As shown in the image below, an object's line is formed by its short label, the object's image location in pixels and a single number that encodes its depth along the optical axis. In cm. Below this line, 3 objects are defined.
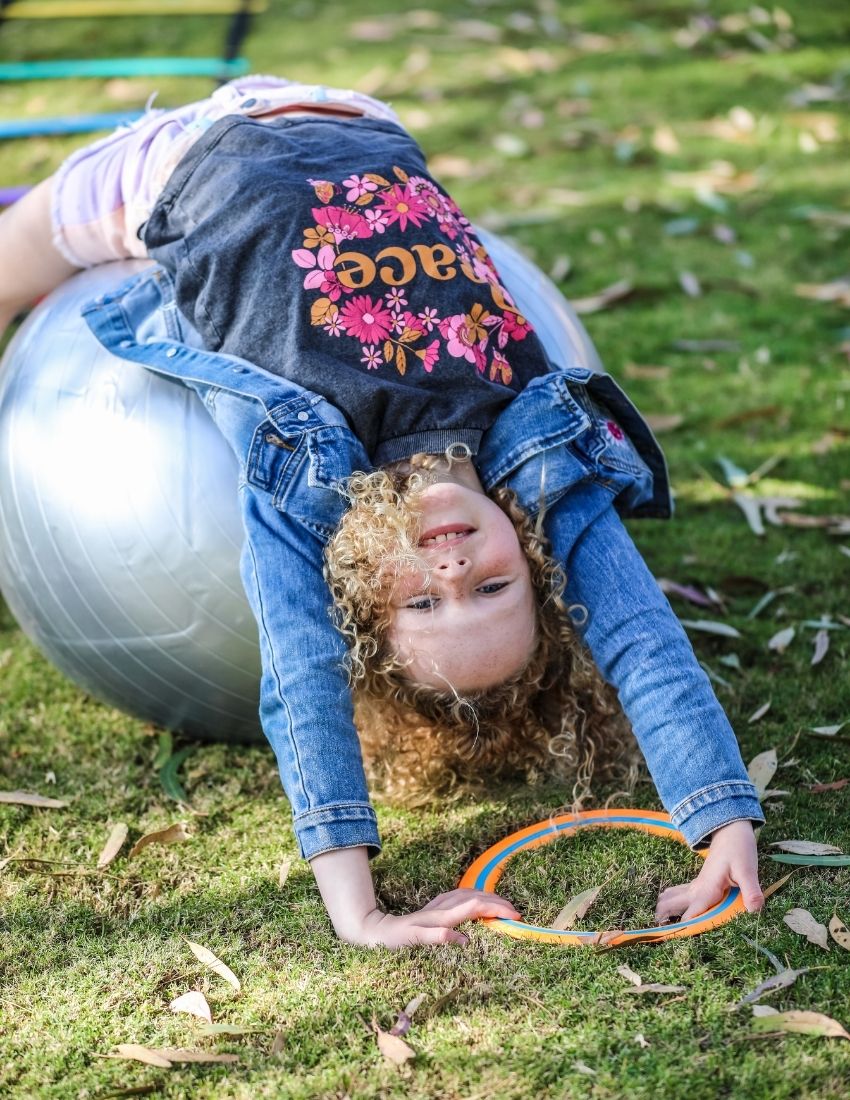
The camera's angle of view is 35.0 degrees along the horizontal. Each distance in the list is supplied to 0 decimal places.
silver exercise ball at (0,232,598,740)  326
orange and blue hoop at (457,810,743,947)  276
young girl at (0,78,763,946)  288
